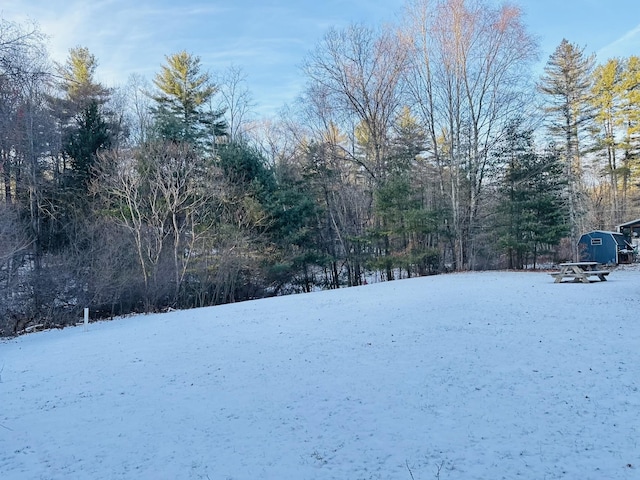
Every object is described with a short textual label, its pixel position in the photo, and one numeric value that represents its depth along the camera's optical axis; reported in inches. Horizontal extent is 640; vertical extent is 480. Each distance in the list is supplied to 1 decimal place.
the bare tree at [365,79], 797.9
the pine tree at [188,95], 884.0
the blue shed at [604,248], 783.1
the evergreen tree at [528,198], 770.8
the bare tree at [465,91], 727.7
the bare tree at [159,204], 582.9
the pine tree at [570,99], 861.8
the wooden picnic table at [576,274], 482.0
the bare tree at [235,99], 936.9
